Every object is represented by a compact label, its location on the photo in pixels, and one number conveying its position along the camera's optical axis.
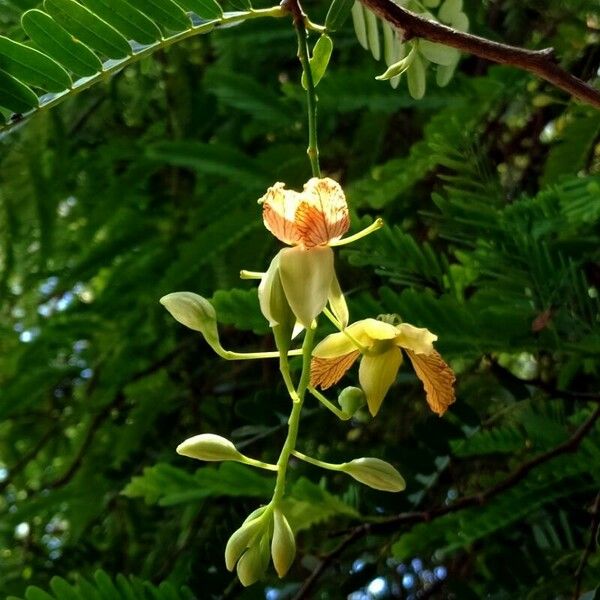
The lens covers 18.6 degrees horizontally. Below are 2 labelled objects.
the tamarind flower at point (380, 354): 0.30
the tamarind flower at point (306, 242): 0.29
